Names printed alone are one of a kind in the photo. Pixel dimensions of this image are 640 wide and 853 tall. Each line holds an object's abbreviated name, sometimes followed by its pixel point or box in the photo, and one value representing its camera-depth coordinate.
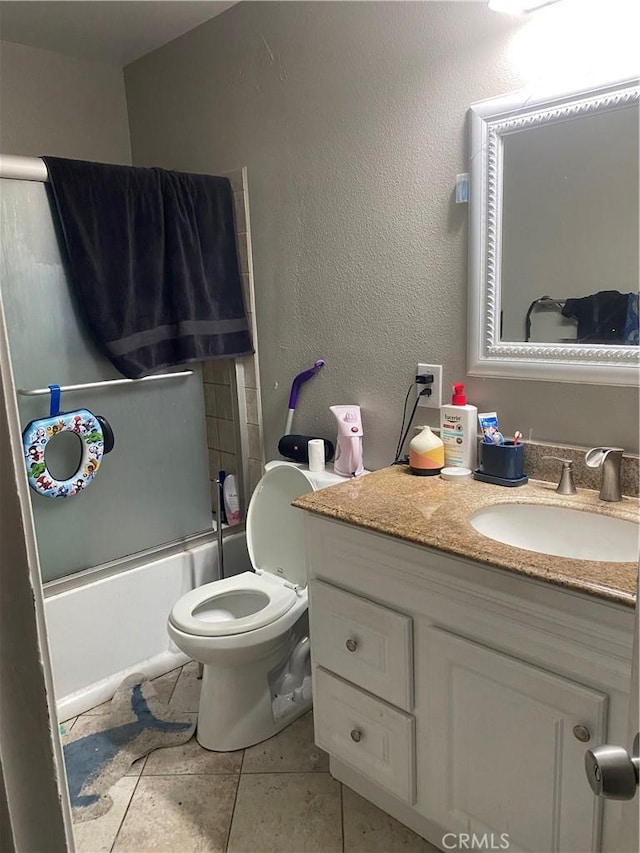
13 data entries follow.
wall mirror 1.43
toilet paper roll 2.07
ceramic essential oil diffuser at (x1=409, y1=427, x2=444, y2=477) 1.74
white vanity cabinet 1.13
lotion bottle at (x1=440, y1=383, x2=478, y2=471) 1.74
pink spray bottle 2.02
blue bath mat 1.72
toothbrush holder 1.62
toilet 1.80
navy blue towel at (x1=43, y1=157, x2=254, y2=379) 1.97
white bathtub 2.06
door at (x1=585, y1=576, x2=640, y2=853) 0.57
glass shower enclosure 1.90
